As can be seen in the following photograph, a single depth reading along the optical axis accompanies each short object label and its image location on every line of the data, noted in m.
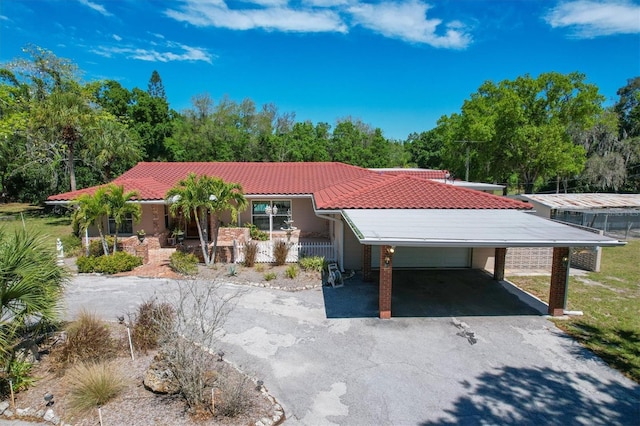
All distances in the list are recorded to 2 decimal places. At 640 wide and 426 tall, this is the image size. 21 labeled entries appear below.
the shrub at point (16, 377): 7.19
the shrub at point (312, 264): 15.02
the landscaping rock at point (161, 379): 7.05
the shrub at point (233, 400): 6.43
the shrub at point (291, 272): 14.37
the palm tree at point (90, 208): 14.92
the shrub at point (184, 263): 15.10
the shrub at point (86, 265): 15.47
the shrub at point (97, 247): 17.20
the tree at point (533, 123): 33.19
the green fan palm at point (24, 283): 7.38
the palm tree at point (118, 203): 15.42
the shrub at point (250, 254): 16.16
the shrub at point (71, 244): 18.64
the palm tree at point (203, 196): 15.06
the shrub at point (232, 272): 14.86
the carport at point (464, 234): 9.88
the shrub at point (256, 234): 19.90
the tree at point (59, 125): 25.47
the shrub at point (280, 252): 16.22
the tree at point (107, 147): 27.89
